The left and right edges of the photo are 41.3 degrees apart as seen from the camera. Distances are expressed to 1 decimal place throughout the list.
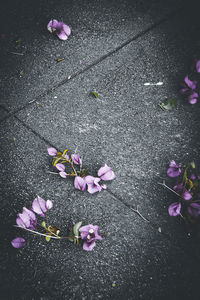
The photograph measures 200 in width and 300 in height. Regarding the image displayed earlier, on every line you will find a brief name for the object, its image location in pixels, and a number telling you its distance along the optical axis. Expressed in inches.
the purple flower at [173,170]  59.6
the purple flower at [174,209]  54.7
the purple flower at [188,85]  73.0
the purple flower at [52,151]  62.6
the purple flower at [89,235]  51.2
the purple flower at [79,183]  58.1
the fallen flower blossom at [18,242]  52.1
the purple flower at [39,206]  55.0
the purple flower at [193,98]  71.9
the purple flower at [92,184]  58.0
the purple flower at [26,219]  53.0
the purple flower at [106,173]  59.2
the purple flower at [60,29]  88.4
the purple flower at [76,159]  61.4
